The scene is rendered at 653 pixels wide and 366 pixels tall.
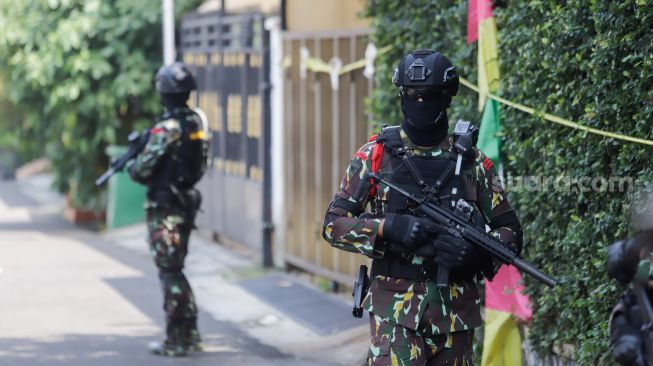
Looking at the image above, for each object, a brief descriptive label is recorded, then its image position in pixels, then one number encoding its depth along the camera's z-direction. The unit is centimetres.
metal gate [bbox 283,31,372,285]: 1775
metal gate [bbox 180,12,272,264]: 2155
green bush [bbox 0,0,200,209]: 2710
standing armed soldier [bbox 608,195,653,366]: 680
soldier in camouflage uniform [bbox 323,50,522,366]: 847
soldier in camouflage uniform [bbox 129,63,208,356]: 1462
